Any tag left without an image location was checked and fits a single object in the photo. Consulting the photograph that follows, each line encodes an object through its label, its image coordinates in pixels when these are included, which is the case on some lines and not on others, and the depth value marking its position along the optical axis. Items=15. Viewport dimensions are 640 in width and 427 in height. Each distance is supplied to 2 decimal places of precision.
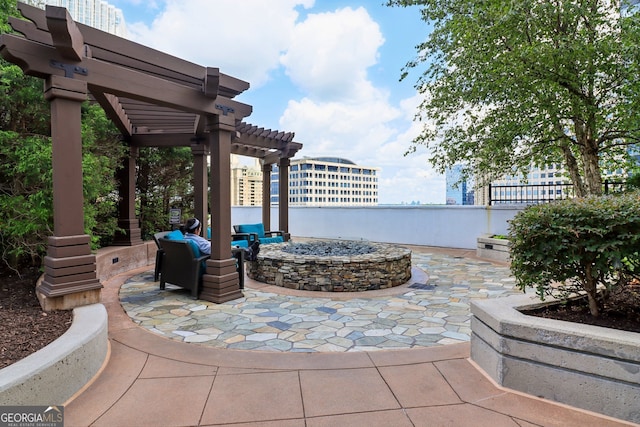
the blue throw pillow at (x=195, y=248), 4.51
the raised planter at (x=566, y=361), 1.89
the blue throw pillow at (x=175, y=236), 5.41
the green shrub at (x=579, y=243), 2.11
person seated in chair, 4.65
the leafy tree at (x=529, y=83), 5.69
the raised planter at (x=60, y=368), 1.76
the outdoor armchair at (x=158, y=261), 5.33
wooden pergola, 3.11
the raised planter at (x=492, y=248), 7.63
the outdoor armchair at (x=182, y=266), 4.44
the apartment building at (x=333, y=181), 48.69
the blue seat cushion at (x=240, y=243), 7.43
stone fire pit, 4.98
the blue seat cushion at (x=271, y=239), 8.56
